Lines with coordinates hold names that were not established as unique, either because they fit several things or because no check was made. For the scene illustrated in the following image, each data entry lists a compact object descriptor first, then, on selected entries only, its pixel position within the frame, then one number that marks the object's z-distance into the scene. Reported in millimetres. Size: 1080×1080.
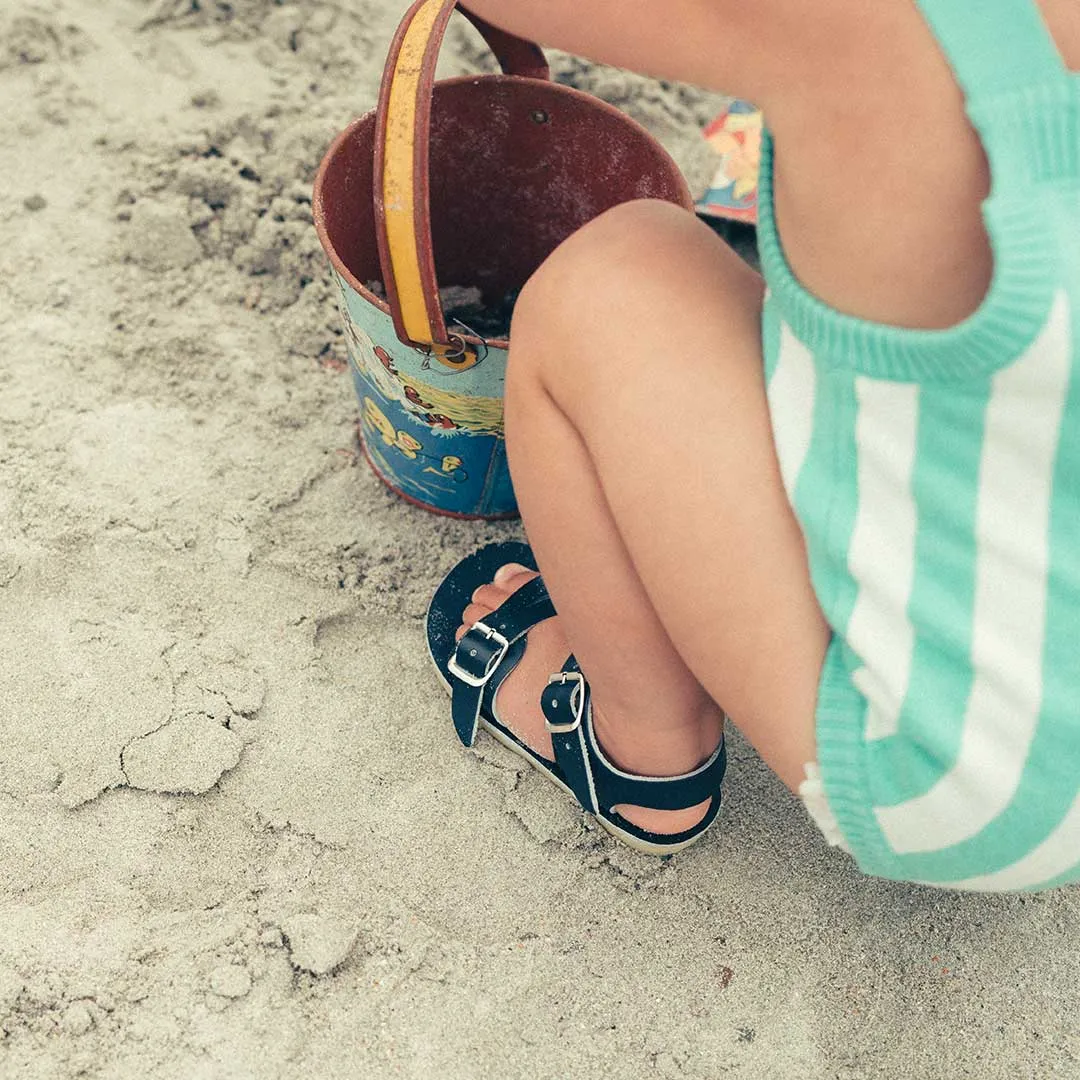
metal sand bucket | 892
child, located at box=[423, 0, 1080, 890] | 588
